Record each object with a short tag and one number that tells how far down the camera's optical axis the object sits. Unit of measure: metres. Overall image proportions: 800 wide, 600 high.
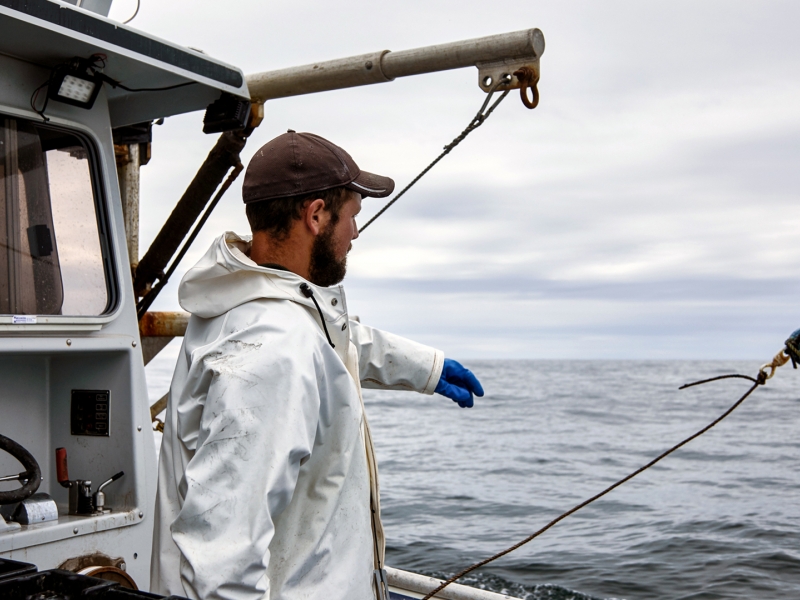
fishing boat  2.90
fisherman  1.79
